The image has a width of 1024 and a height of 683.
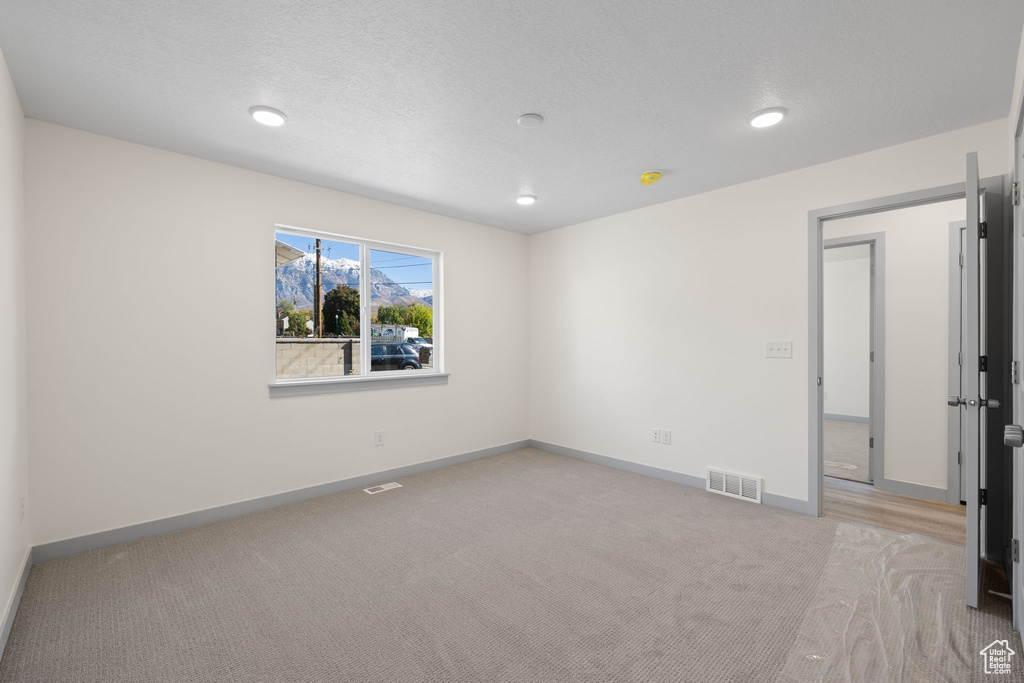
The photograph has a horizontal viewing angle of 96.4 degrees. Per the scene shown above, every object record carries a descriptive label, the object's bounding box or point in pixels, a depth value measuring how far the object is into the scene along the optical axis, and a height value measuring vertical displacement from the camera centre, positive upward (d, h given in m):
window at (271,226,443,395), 3.65 +0.27
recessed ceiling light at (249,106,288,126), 2.43 +1.22
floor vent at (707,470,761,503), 3.54 -1.15
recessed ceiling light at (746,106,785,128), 2.47 +1.24
